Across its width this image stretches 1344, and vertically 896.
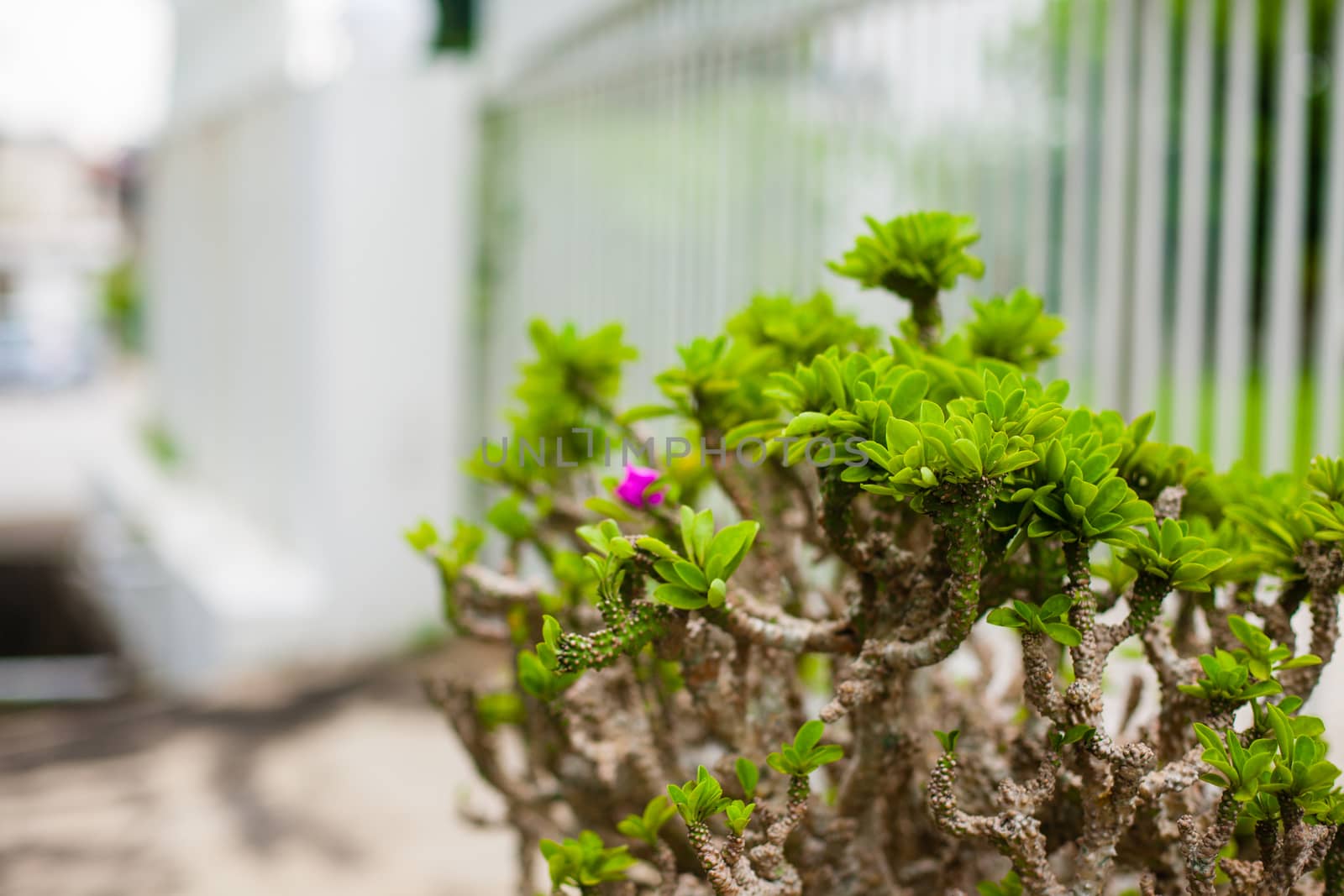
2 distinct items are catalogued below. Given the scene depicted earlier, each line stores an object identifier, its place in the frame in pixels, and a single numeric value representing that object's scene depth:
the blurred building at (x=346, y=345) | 5.17
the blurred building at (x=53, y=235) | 35.94
